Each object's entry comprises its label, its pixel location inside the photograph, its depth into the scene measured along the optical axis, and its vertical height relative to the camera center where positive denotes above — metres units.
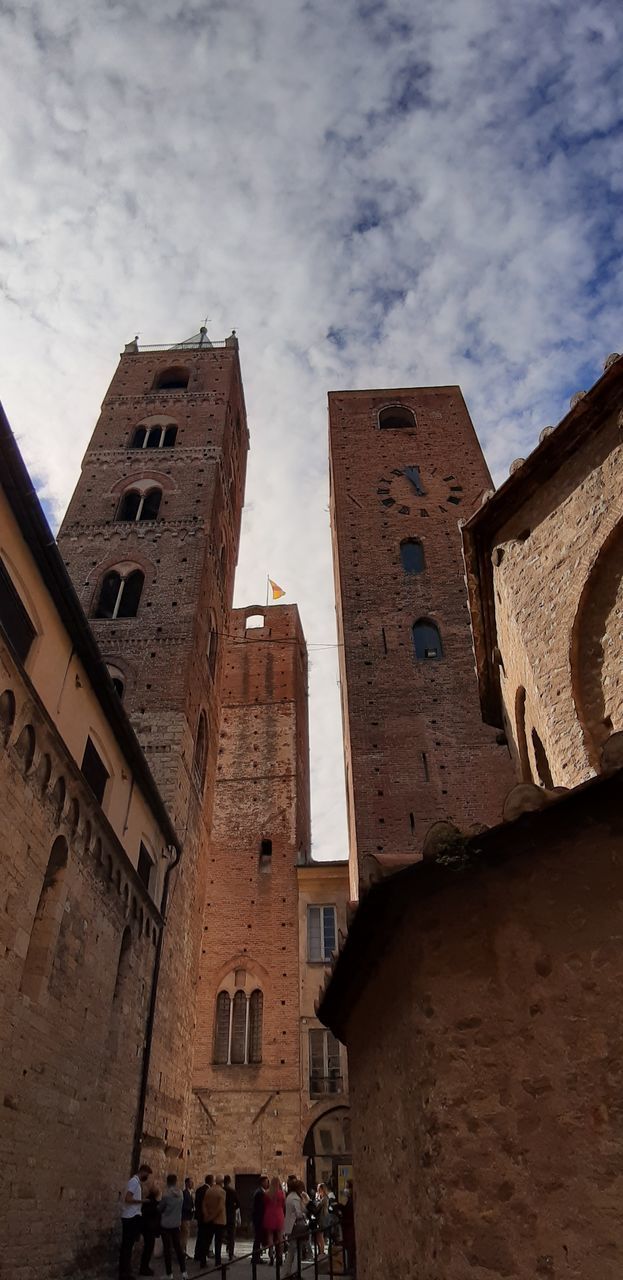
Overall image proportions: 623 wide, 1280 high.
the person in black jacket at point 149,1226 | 9.38 +0.74
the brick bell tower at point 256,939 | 19.27 +7.96
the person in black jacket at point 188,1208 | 12.03 +1.17
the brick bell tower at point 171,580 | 14.99 +14.17
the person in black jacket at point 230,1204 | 11.65 +1.20
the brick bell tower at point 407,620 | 13.48 +10.91
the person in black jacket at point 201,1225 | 10.41 +0.81
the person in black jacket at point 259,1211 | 10.26 +0.93
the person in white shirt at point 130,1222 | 8.91 +0.76
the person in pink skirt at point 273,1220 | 10.26 +0.83
